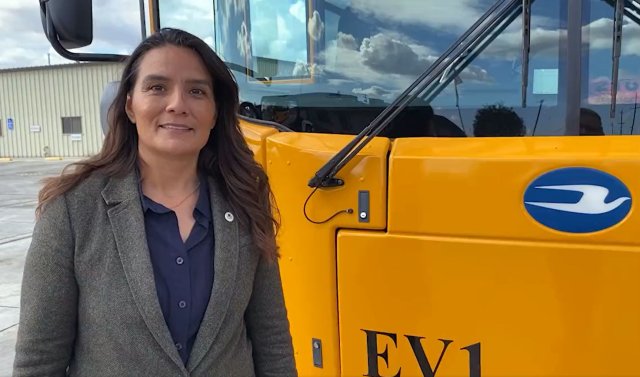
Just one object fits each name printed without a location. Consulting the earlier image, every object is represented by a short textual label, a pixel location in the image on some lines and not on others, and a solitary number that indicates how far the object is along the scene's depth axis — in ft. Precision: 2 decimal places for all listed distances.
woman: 3.92
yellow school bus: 5.08
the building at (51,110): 82.28
